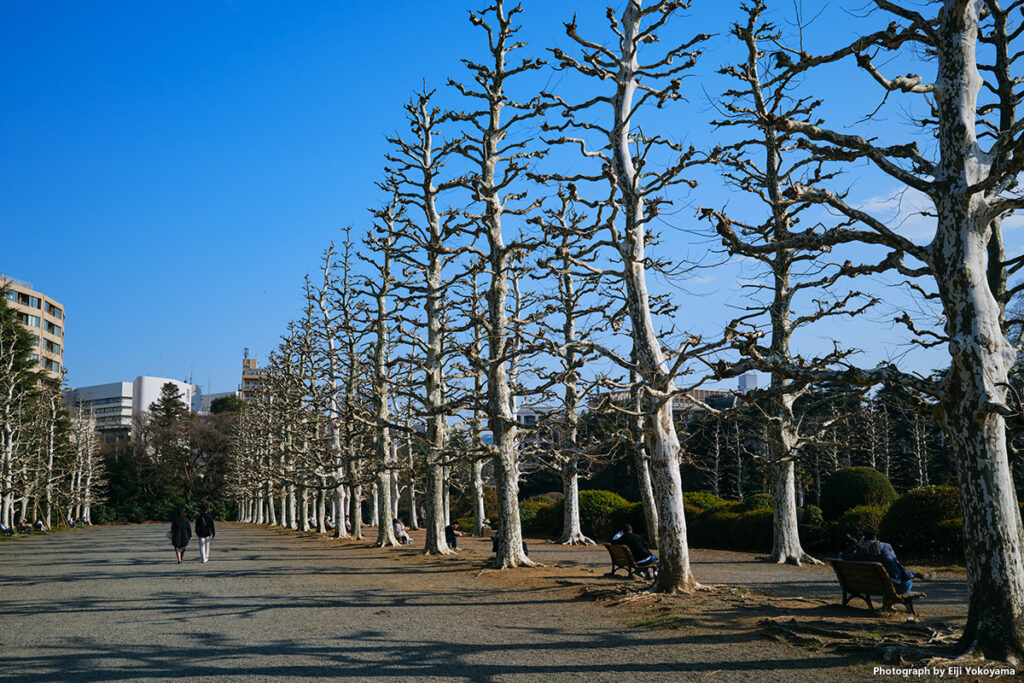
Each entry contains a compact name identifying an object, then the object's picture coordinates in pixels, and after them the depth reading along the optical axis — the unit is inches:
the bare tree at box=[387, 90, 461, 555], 905.5
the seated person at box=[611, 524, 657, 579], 616.1
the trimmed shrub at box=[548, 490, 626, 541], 1262.3
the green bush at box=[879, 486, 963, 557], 727.7
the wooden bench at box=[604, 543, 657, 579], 620.4
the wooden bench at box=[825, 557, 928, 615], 404.5
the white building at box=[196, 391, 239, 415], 6633.9
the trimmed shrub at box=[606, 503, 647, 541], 1165.1
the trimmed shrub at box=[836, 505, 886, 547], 805.2
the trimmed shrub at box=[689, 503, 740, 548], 983.0
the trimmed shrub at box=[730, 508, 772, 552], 920.3
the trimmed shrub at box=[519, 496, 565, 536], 1374.3
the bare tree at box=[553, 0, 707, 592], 534.3
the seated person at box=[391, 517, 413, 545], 1219.1
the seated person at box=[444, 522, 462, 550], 1040.8
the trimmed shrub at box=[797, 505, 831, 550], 885.2
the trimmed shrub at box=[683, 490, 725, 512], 1124.5
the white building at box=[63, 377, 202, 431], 5674.2
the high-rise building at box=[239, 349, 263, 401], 5156.5
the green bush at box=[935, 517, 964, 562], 710.5
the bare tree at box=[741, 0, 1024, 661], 287.4
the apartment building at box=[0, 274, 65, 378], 3177.4
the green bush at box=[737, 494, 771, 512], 1005.8
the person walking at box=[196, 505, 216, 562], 934.4
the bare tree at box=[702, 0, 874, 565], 671.8
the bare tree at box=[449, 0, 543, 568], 764.6
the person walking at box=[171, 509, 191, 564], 957.2
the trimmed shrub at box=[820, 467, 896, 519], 904.9
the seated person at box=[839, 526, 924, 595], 432.5
